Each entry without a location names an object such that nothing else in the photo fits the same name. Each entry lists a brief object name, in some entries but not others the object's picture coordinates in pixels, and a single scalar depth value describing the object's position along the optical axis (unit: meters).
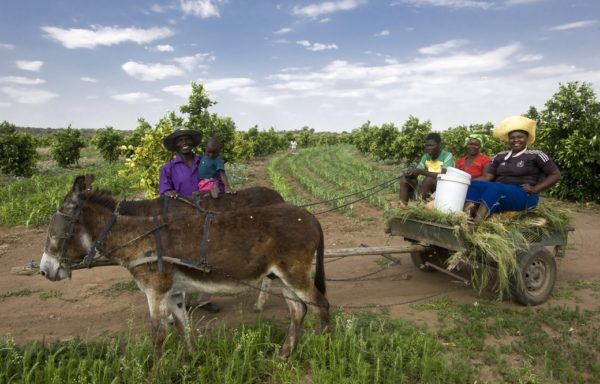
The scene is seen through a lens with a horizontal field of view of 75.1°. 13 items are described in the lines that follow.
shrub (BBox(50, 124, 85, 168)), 25.88
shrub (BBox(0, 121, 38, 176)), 19.75
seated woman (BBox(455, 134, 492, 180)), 6.41
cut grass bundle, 4.72
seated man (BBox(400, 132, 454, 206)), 6.33
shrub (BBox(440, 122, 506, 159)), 17.16
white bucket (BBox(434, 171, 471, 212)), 5.21
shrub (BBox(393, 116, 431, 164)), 21.20
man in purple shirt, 5.64
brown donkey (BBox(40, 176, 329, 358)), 3.81
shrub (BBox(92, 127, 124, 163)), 27.80
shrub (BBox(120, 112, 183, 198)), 8.83
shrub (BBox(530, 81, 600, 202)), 12.23
